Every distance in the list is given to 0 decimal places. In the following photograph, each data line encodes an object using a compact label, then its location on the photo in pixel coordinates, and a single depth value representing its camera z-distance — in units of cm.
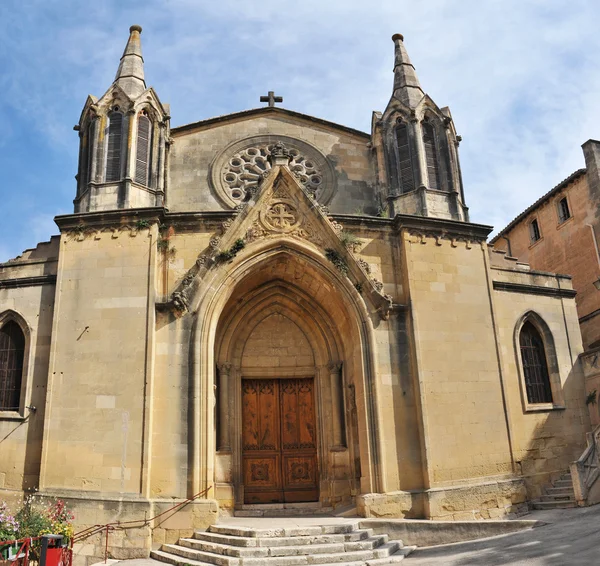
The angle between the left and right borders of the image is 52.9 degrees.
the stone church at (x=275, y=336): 1234
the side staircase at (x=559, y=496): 1321
